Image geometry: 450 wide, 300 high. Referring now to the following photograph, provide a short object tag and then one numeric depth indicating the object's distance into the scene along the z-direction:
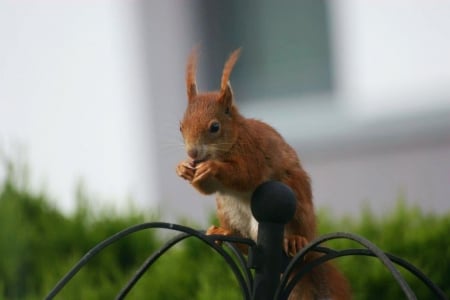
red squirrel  5.85
